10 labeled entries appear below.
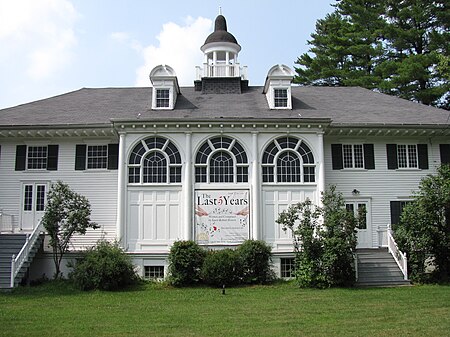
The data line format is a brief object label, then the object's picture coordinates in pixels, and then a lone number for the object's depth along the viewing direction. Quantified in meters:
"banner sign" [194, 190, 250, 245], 19.94
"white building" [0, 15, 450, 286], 20.00
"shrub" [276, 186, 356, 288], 17.19
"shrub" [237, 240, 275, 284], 18.28
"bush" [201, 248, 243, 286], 17.64
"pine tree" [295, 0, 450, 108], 34.81
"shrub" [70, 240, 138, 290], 16.88
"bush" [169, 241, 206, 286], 17.88
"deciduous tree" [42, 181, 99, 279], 18.33
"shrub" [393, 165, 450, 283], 18.12
